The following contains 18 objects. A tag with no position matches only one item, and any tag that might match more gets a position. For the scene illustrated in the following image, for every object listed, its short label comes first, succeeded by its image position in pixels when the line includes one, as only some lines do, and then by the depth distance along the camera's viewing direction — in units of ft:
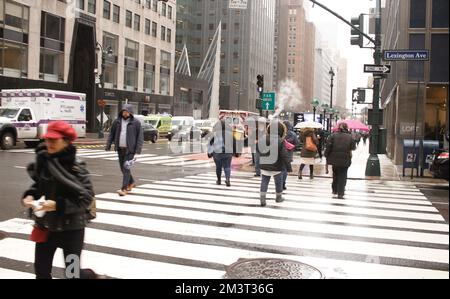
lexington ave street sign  47.69
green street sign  72.12
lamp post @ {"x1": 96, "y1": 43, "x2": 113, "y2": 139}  124.88
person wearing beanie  35.35
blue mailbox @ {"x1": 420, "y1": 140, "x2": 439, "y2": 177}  55.95
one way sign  54.70
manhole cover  17.94
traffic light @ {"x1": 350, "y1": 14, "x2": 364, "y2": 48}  55.57
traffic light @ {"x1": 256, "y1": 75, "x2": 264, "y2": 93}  70.33
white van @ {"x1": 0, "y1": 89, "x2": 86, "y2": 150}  77.00
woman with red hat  13.50
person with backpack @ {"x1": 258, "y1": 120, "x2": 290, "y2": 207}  33.09
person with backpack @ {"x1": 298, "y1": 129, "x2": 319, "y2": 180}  51.98
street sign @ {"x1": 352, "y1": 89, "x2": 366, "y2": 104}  81.61
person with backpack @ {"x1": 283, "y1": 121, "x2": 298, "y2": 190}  46.32
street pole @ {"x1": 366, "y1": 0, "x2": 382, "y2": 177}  56.49
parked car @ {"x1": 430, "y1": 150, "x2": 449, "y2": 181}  41.52
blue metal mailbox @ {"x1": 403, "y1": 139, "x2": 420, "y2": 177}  56.03
